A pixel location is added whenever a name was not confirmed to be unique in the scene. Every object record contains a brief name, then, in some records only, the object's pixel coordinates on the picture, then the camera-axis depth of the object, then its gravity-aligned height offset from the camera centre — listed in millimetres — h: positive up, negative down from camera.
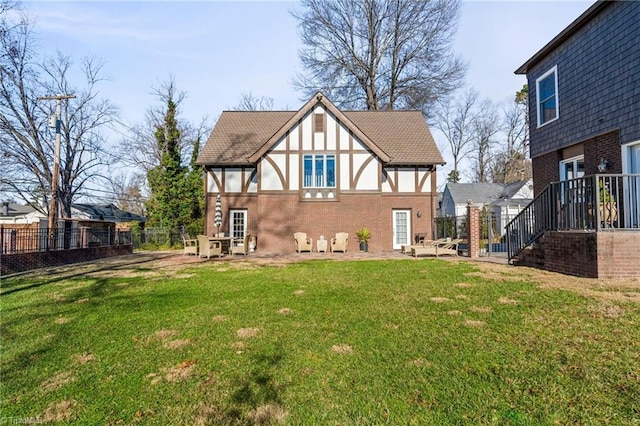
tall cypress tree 24953 +3358
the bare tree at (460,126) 40844 +12271
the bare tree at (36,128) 21031 +6799
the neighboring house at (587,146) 7164 +2423
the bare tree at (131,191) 42469 +4908
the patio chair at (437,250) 13594 -923
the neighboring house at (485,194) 30966 +3273
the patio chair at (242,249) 15531 -972
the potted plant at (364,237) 16688 -484
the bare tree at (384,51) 26062 +13959
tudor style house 16969 +2377
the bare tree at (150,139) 32406 +8679
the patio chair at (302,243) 15930 -731
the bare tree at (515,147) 37888 +9281
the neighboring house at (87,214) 30641 +1337
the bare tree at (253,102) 36094 +13370
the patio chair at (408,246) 14836 -870
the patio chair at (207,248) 13883 -842
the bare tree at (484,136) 40312 +10933
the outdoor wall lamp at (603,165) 9430 +1704
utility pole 14773 +2366
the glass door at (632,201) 7680 +578
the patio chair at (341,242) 15953 -690
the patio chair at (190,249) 15533 -982
